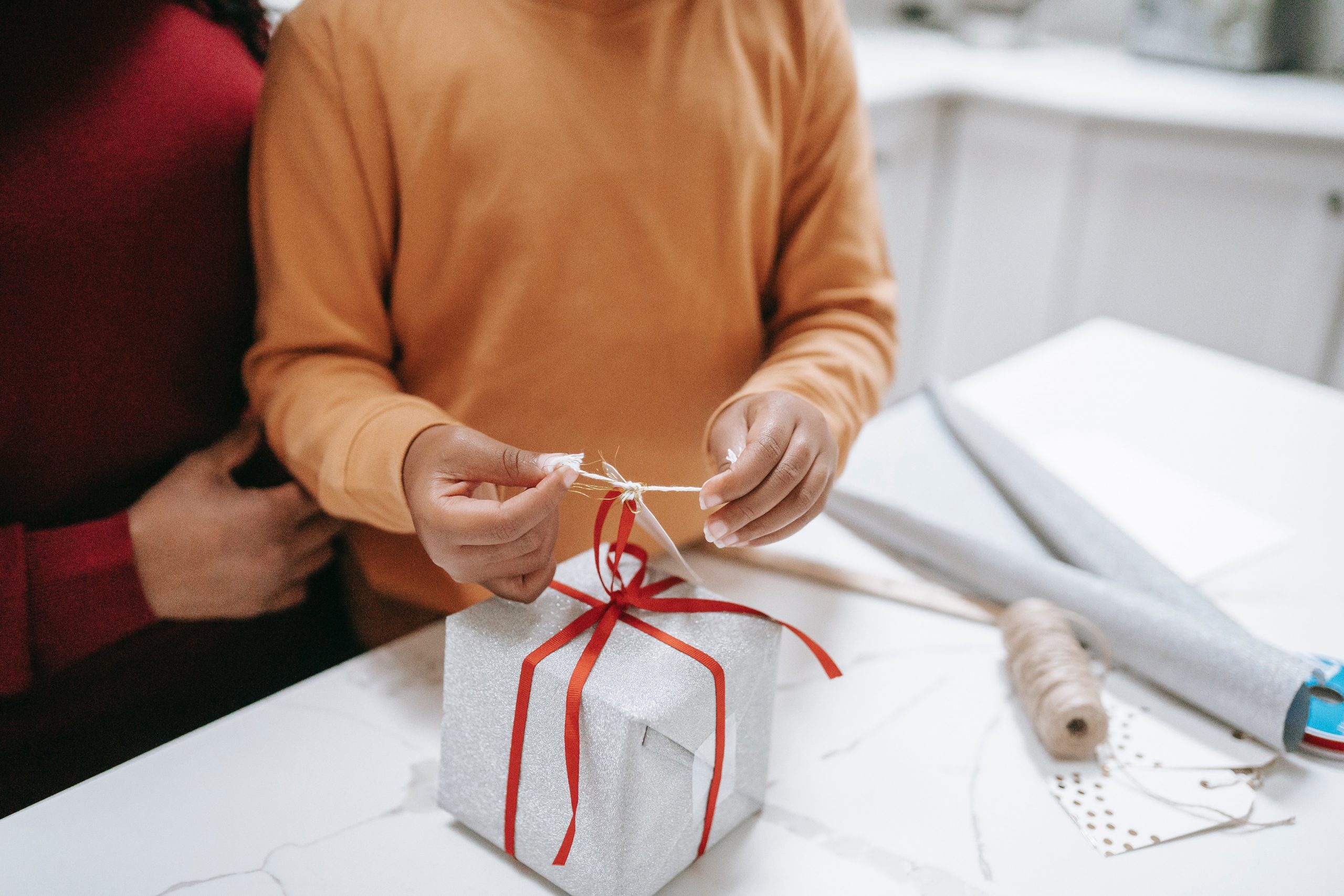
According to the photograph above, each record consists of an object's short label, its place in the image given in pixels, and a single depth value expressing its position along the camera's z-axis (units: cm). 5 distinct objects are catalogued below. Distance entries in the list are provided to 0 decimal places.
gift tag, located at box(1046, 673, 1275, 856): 65
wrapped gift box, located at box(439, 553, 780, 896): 53
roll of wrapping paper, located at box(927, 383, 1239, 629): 82
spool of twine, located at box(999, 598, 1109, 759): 68
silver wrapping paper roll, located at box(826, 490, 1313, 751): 69
